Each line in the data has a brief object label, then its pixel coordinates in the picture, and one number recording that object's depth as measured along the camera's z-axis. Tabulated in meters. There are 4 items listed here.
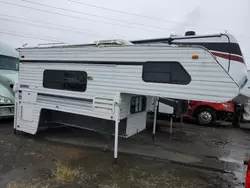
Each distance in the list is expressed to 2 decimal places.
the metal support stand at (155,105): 6.13
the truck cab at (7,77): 6.89
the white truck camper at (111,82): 3.55
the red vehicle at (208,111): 8.89
